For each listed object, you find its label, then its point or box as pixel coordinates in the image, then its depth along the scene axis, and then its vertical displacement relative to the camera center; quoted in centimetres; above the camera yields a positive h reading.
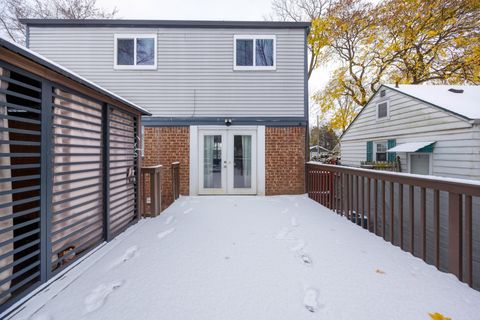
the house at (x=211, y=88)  705 +206
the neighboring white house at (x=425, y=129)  633 +93
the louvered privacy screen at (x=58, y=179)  189 -21
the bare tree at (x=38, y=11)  1274 +809
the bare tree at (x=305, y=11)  1513 +930
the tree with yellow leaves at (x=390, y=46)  1238 +632
